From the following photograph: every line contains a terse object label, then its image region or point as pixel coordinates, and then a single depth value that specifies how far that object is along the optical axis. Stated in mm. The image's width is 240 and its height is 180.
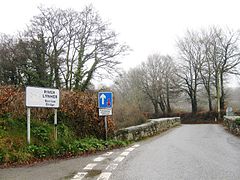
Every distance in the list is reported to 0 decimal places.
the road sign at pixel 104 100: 10703
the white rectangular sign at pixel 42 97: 8297
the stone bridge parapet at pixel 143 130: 11938
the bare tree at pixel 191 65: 47875
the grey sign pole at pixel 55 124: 8898
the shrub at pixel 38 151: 7793
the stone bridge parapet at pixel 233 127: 16497
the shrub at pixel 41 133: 8750
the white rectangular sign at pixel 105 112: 10625
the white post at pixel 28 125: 8258
